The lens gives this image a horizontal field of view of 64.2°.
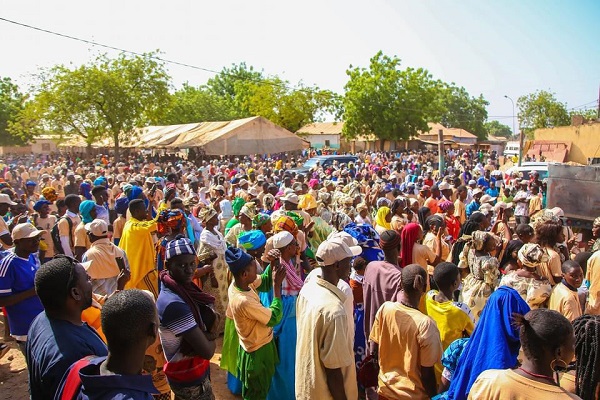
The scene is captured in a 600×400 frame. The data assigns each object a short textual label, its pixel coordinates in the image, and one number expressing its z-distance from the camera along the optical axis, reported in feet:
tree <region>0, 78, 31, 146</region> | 163.32
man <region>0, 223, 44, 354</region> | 13.73
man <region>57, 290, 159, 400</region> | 6.45
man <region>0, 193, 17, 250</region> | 22.03
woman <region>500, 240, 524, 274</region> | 16.01
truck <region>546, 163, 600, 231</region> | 33.32
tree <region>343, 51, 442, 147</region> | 150.00
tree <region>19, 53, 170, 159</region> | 92.79
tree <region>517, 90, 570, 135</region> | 170.09
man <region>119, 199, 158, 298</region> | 17.40
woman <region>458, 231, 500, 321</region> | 13.79
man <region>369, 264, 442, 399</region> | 10.16
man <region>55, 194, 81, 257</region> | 22.49
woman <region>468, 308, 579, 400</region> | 6.84
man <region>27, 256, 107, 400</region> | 7.85
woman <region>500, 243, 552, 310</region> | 12.74
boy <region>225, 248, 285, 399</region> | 12.12
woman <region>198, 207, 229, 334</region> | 18.61
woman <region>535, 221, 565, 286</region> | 15.72
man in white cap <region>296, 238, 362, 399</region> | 9.37
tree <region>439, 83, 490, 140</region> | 284.61
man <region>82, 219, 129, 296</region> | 15.52
